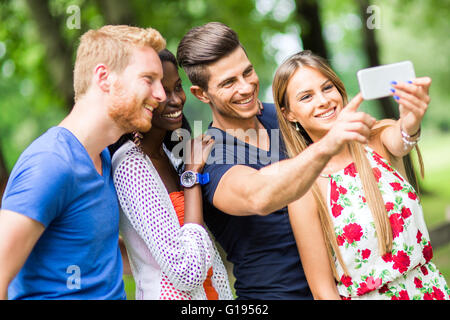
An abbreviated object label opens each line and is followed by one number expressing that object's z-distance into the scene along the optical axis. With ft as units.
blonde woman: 7.39
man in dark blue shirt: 8.13
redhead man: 6.04
